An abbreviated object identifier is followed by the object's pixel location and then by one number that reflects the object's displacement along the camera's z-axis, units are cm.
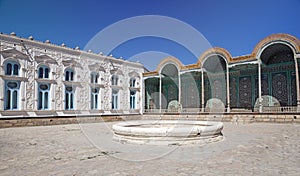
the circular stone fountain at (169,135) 727
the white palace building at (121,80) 1650
